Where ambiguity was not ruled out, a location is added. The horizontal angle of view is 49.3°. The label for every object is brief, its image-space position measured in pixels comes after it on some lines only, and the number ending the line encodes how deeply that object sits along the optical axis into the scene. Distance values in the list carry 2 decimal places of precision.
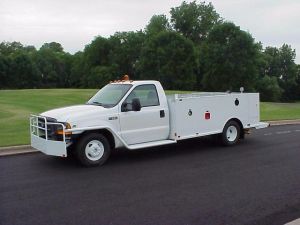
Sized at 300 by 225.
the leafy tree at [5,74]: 62.75
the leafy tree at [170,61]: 55.97
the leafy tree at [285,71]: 76.55
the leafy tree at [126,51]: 63.23
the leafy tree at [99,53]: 65.09
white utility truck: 7.18
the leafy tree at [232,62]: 54.92
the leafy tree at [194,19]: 68.38
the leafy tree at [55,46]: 90.35
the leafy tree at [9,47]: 80.47
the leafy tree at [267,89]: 64.18
